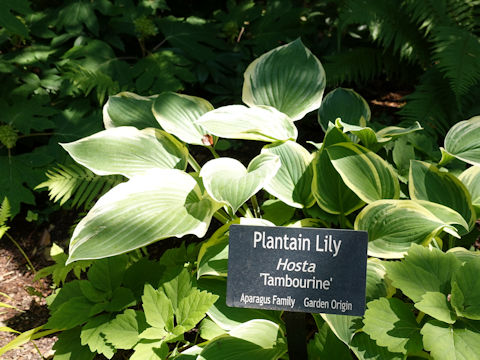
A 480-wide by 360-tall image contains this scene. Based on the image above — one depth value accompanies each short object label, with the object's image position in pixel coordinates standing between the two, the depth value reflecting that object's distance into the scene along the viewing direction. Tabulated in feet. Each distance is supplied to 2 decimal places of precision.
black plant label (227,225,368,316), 1.67
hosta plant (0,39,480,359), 1.85
